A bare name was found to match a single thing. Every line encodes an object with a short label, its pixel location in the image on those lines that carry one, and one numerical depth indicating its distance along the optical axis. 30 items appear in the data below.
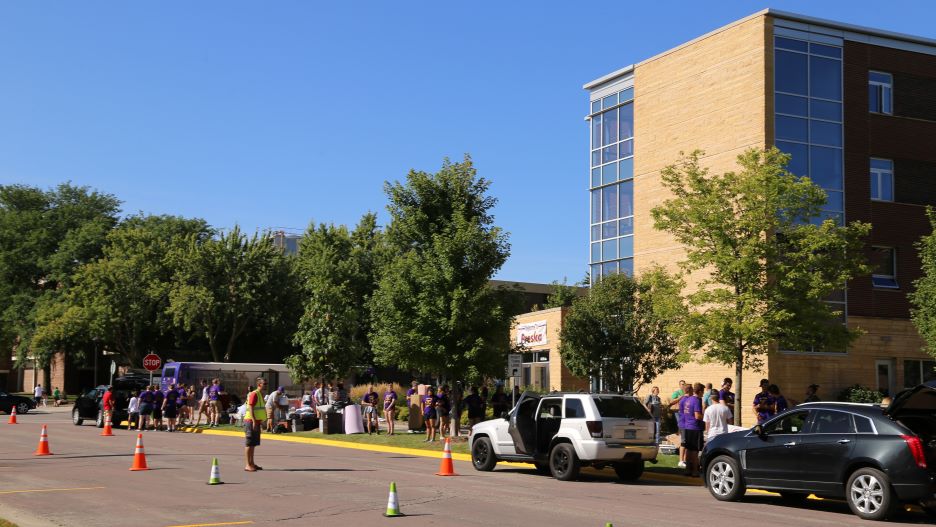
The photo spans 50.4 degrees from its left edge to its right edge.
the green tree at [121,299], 60.59
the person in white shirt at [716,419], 18.44
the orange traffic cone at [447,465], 18.11
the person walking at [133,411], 35.25
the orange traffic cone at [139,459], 18.66
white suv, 17.73
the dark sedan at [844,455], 12.66
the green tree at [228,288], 58.30
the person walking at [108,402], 33.95
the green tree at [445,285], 26.80
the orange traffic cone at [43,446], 22.50
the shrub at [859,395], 33.28
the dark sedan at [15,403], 51.06
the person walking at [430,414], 27.30
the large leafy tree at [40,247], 68.00
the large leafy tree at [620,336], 32.50
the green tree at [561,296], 67.83
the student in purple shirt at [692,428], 19.02
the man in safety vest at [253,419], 18.22
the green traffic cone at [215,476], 15.91
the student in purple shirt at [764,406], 19.42
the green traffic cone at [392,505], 12.10
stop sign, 38.69
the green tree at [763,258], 24.36
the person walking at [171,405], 34.41
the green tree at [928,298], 29.55
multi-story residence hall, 35.06
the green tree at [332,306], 40.16
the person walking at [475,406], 26.20
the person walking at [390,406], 30.08
